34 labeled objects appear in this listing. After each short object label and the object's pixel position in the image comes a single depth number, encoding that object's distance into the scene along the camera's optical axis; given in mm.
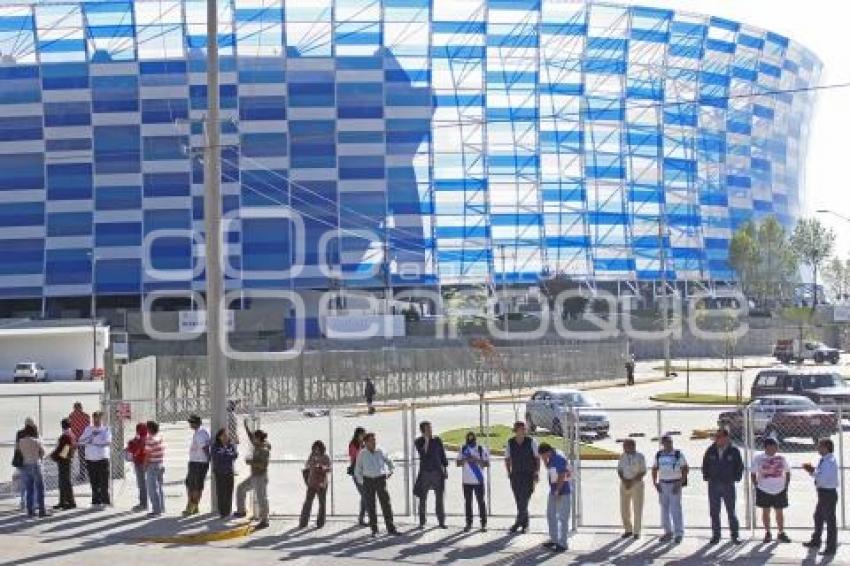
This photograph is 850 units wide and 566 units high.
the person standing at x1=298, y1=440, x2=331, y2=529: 17125
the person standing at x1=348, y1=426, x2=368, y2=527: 17000
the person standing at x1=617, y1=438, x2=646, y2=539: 15984
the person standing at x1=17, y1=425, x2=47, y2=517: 18312
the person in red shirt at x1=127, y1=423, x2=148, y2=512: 18656
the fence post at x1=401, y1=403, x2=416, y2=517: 18253
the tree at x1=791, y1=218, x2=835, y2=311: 109312
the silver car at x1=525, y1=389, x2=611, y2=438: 31047
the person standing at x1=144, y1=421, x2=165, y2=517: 18422
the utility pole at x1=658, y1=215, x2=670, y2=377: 63947
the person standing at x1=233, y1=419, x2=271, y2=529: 17438
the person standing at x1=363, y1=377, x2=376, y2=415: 41556
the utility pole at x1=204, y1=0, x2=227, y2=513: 18766
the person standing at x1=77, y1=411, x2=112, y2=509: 18922
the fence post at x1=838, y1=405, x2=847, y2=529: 16531
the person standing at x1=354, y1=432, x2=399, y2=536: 16656
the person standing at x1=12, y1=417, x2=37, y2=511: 18297
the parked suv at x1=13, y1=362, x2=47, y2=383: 60469
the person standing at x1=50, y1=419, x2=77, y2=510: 18578
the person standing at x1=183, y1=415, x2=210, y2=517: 18594
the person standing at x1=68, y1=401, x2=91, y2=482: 20747
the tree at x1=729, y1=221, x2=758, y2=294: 98500
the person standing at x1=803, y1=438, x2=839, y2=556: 14766
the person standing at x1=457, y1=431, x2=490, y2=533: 16703
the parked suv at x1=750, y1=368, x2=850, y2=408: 32688
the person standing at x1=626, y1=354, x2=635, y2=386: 56812
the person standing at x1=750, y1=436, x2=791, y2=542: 15359
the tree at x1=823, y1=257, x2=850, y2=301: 131625
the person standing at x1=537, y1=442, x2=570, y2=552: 15391
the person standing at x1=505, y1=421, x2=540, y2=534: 16250
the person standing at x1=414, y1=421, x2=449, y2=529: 16766
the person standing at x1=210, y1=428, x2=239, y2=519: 17922
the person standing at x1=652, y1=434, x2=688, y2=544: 15680
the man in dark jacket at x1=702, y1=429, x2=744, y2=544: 15617
